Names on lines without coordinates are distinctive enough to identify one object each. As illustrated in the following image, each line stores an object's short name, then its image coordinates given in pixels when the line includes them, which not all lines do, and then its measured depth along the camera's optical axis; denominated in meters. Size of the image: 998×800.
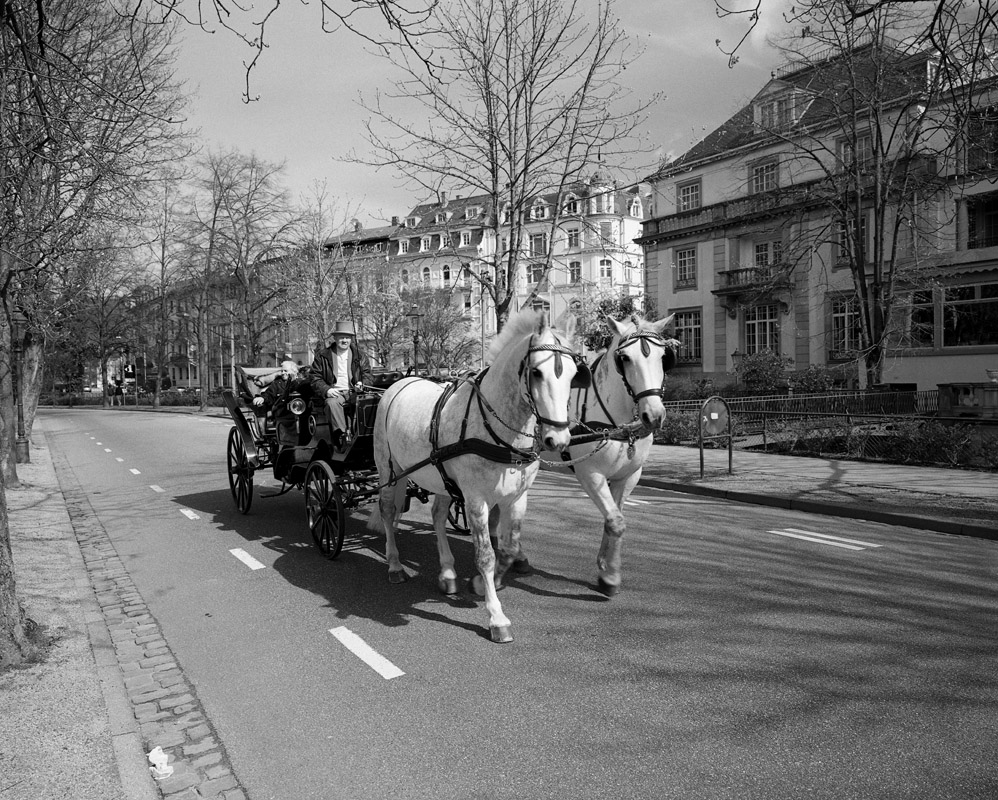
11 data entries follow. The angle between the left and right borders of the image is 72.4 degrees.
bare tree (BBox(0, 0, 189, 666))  9.33
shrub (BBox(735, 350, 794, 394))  27.08
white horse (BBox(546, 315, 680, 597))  5.39
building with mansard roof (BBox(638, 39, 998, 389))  23.94
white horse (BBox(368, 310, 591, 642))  4.32
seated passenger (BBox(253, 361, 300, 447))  8.27
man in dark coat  7.26
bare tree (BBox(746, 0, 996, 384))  17.05
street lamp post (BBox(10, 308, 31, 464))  14.66
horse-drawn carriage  6.95
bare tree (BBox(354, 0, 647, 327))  14.85
